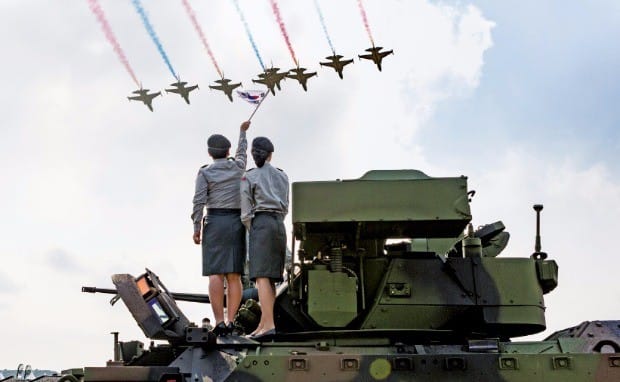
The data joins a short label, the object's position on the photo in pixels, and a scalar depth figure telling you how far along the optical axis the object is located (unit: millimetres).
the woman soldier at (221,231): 9109
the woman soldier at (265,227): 8859
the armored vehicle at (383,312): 7312
